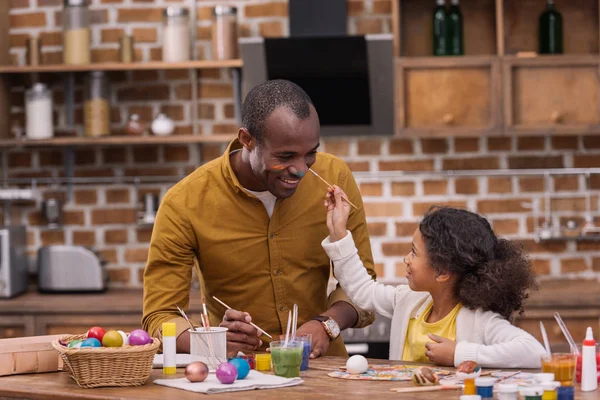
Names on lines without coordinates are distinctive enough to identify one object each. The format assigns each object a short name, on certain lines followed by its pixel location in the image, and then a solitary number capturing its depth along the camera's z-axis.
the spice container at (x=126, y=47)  7.61
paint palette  3.68
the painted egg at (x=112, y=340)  3.65
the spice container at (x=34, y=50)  7.66
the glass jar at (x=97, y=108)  7.55
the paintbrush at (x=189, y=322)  4.00
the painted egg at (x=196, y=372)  3.60
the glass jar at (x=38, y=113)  7.60
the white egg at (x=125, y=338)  3.68
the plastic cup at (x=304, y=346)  3.79
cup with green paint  3.69
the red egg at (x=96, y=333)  3.78
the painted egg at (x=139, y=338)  3.66
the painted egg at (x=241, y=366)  3.63
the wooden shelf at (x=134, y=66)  7.43
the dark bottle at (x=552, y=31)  7.43
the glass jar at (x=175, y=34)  7.48
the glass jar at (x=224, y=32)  7.46
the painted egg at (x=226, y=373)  3.54
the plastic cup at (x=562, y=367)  3.47
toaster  7.55
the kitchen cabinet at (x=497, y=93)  7.18
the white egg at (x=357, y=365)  3.79
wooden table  3.40
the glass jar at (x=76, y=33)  7.55
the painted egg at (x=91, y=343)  3.65
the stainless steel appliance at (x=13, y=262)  7.33
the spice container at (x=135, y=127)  7.55
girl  4.11
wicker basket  3.57
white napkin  3.48
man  4.39
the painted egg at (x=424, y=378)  3.53
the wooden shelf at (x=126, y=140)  7.40
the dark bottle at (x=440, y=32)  7.44
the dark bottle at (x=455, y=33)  7.41
